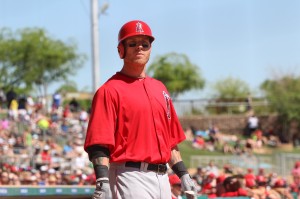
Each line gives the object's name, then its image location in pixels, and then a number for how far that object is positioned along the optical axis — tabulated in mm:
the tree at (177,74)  60425
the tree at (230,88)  69938
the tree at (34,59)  51656
